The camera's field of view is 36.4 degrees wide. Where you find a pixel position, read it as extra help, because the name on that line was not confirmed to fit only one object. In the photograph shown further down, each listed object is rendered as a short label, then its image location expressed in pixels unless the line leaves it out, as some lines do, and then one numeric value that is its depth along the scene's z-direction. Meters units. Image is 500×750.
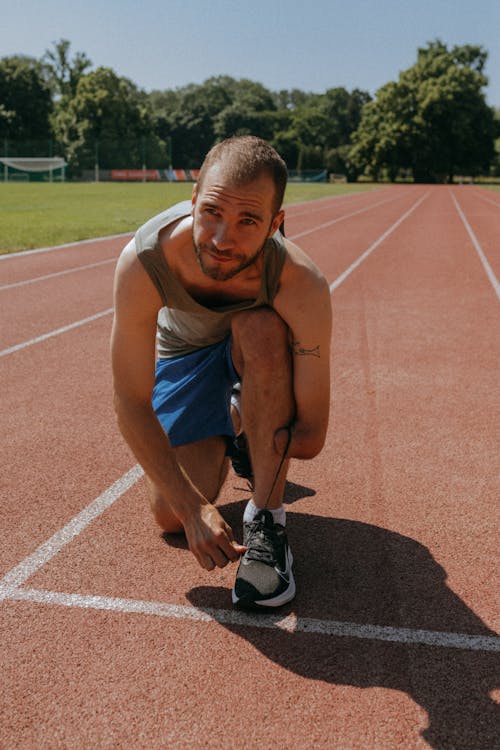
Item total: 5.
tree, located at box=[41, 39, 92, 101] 73.81
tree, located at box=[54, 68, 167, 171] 55.59
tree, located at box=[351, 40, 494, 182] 72.38
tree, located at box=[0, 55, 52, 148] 65.44
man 2.44
